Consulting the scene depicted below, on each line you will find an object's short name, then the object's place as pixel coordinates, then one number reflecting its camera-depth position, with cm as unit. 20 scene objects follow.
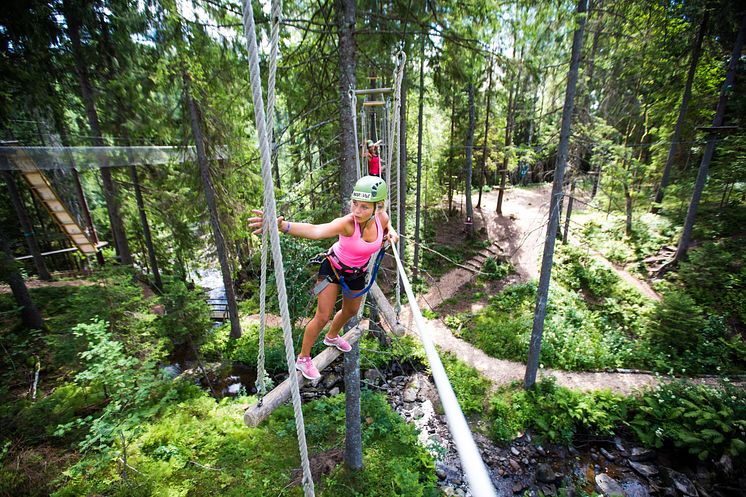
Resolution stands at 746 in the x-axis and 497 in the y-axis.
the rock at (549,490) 650
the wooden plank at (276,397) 282
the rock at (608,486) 638
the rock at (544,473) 671
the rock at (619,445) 722
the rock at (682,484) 624
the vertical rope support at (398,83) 357
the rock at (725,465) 621
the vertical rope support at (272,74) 187
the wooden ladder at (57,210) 957
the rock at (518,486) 658
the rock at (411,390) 879
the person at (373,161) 463
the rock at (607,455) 711
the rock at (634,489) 639
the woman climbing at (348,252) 276
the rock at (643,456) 700
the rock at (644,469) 670
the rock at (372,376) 944
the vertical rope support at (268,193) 166
